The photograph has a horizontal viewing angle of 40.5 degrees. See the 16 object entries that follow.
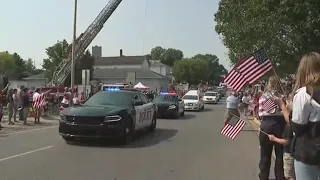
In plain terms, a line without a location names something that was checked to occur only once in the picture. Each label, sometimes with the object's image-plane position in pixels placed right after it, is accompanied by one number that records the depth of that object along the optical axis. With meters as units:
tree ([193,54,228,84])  144.84
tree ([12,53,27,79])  112.19
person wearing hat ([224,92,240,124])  16.81
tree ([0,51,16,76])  102.25
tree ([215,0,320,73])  16.17
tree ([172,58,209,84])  118.38
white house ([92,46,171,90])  86.62
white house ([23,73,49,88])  87.20
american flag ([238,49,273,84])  6.79
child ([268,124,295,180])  5.91
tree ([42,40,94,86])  69.91
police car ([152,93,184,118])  24.17
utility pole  26.85
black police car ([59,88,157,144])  11.48
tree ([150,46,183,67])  164.50
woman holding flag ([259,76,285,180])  6.75
